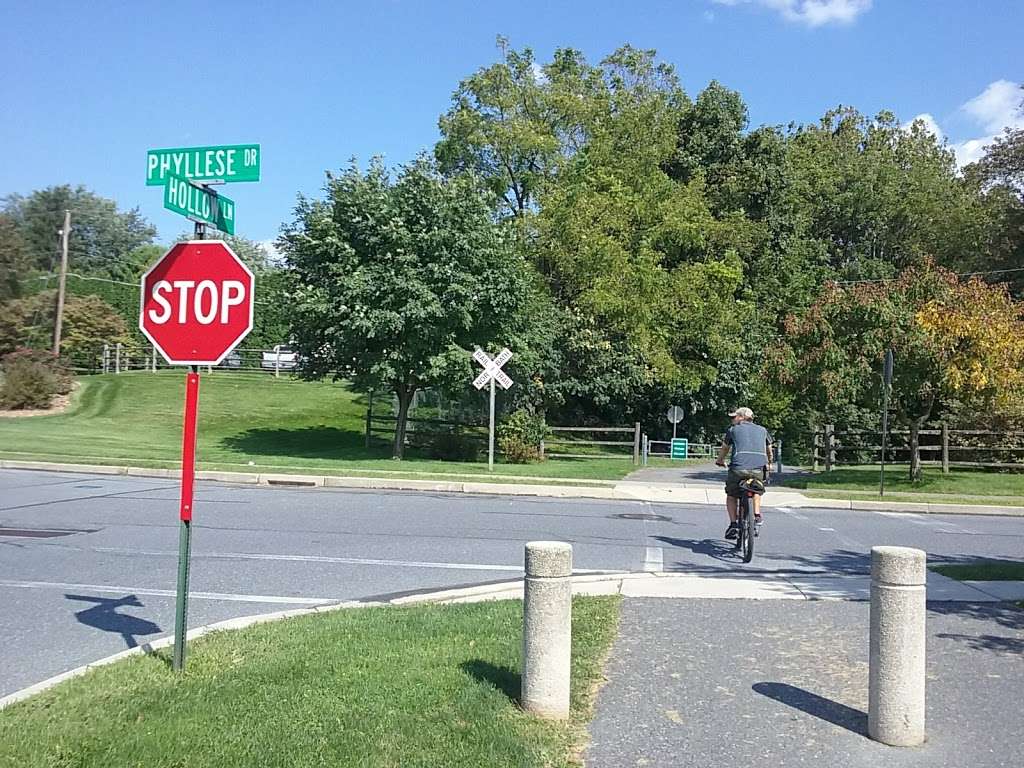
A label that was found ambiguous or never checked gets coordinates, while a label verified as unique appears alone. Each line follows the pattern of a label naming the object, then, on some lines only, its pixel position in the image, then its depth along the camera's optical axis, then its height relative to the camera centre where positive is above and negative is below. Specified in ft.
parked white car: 165.67 +9.43
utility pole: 134.10 +18.07
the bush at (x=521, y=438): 90.79 -1.95
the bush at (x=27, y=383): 115.96 +2.50
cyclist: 35.19 -1.21
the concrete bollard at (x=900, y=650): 15.30 -3.70
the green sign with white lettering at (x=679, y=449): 112.47 -3.16
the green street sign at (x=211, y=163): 18.48 +5.00
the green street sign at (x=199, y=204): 17.94 +4.17
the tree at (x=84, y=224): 269.23 +54.45
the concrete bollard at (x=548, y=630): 16.02 -3.72
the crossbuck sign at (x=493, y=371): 70.28 +3.59
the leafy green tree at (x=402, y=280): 78.64 +12.08
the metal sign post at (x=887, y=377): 57.67 +3.40
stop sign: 18.35 +2.13
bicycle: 34.37 -3.50
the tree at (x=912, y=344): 66.08 +6.50
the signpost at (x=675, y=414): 113.45 +1.13
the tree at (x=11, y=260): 142.20 +22.74
